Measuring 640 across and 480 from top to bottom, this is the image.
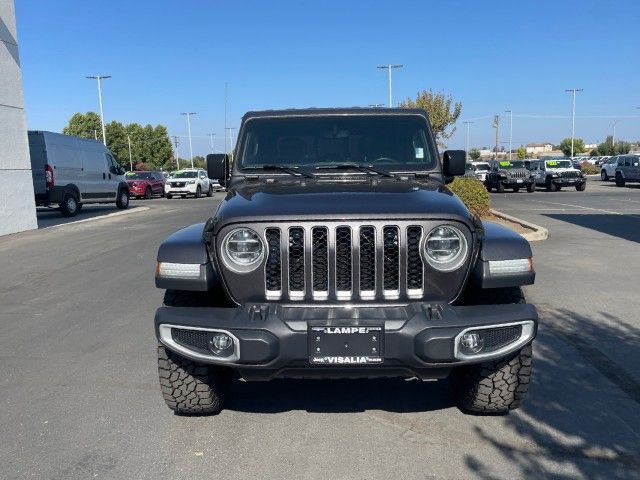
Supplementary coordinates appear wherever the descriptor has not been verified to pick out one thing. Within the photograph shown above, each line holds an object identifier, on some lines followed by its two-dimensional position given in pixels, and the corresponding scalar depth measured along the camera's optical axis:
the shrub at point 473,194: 13.57
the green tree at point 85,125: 76.19
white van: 18.44
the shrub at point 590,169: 61.12
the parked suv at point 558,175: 30.98
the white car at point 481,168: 37.26
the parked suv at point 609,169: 36.58
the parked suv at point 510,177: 31.33
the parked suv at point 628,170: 32.53
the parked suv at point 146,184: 33.06
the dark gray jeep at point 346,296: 3.19
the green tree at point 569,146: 105.84
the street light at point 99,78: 46.91
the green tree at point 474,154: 113.46
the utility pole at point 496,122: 83.25
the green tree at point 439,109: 41.06
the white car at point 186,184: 33.12
